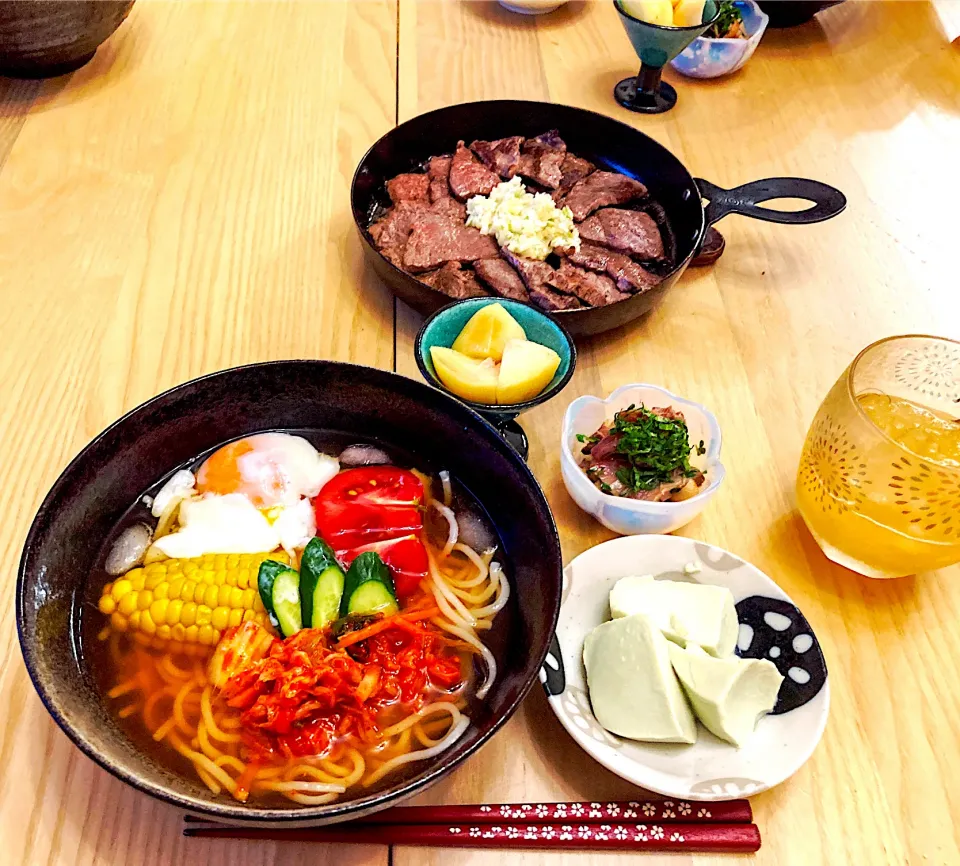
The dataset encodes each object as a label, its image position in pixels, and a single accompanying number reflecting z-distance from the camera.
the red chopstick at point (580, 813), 0.35
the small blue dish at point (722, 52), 0.76
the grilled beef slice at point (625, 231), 0.58
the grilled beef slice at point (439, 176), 0.61
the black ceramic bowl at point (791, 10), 0.85
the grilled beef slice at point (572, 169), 0.64
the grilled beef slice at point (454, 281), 0.53
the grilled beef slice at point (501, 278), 0.54
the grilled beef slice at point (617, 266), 0.55
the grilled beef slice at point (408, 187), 0.61
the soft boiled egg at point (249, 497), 0.40
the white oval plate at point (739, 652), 0.35
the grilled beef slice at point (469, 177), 0.61
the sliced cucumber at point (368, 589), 0.37
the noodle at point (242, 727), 0.34
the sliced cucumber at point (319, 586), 0.37
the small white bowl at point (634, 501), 0.43
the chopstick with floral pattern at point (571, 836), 0.34
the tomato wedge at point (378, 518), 0.40
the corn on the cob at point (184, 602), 0.37
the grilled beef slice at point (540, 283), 0.54
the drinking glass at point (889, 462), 0.39
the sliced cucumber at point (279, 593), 0.36
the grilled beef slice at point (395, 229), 0.56
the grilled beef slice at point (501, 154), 0.63
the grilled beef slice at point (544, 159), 0.64
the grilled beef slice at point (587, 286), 0.54
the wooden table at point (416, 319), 0.37
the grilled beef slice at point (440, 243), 0.55
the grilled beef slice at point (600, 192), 0.61
